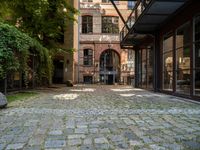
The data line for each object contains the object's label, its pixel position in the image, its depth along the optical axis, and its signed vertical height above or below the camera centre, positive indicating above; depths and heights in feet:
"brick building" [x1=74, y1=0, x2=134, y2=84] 60.09 +9.83
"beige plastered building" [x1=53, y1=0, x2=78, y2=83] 48.30 +3.36
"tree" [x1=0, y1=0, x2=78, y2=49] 31.36 +11.96
